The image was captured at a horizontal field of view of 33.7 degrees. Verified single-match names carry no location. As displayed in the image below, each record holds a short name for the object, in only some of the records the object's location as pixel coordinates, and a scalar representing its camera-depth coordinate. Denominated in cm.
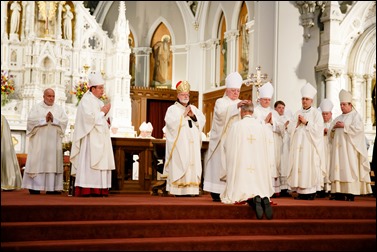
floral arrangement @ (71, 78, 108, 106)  1573
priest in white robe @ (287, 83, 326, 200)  963
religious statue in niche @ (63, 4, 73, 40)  1741
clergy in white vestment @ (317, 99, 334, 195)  1056
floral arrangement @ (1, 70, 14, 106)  1602
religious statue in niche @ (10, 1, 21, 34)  1698
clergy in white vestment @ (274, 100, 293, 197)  1065
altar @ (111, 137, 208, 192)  1058
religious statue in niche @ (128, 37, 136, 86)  2094
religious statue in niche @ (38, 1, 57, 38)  1695
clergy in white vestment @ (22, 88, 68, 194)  1007
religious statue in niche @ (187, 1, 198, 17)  2057
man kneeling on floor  783
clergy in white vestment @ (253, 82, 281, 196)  958
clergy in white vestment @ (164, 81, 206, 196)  931
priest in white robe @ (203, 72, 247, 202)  895
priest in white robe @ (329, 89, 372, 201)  983
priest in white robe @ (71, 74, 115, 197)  902
